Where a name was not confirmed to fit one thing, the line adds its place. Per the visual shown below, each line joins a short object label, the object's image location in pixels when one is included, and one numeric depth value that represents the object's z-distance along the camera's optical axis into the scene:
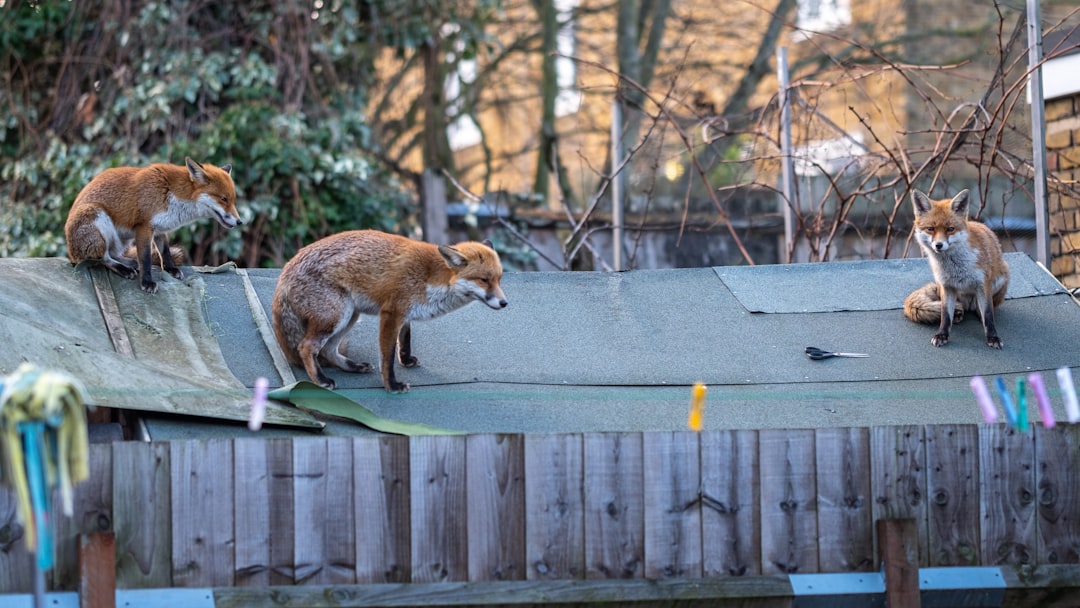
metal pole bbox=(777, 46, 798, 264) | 16.89
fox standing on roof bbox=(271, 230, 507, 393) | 10.48
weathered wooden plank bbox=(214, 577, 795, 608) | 6.75
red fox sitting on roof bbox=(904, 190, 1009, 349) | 11.85
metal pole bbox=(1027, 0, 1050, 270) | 13.80
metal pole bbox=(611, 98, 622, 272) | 17.89
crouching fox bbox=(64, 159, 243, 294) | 11.55
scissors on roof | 11.31
